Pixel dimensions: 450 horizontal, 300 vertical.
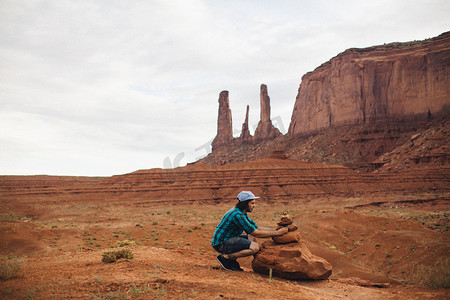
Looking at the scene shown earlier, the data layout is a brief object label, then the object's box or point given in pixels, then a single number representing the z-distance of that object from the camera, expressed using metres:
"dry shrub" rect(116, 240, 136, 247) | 10.38
